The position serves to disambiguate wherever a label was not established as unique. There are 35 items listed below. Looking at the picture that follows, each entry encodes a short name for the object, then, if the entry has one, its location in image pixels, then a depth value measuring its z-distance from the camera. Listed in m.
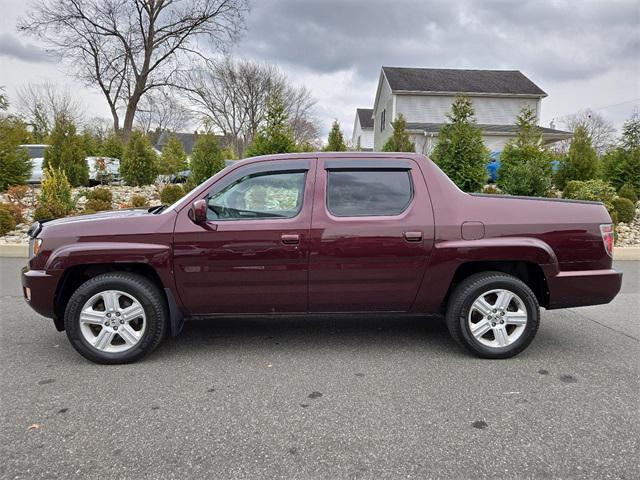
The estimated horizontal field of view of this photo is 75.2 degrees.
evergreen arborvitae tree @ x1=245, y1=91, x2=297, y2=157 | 11.60
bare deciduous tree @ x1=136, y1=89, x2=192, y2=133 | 26.39
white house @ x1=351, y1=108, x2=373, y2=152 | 40.97
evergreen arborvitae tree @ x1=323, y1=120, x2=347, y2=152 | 15.55
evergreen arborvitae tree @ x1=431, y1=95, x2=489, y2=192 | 10.98
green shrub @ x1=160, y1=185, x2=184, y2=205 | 11.55
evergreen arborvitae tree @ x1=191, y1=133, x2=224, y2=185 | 12.59
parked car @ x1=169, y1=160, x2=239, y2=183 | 15.27
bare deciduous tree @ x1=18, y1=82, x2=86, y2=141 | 34.34
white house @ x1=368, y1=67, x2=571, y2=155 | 24.06
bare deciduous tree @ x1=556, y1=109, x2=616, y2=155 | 44.27
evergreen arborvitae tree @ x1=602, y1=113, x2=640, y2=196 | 12.91
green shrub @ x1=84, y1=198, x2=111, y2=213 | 10.98
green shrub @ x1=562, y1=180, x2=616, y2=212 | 10.88
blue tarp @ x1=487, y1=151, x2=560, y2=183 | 17.59
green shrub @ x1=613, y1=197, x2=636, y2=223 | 11.05
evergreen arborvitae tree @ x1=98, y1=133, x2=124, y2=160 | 18.31
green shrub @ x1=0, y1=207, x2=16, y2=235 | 9.93
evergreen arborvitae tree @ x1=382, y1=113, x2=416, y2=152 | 13.88
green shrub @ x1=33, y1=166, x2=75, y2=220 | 10.10
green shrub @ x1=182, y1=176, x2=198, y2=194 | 12.50
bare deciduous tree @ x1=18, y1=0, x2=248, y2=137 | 23.50
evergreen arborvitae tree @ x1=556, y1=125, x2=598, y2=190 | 12.59
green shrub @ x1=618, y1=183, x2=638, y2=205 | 12.13
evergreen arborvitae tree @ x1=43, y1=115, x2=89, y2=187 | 12.98
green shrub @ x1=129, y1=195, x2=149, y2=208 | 11.73
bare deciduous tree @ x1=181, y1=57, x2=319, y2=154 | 32.59
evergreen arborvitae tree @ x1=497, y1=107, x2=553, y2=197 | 10.77
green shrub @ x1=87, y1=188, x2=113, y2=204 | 11.73
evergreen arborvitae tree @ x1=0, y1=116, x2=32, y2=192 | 12.50
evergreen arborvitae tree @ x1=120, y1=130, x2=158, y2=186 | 13.74
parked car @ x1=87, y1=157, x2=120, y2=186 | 14.77
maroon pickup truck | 3.46
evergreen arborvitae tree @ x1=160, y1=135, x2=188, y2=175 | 14.70
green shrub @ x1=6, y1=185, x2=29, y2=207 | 11.51
